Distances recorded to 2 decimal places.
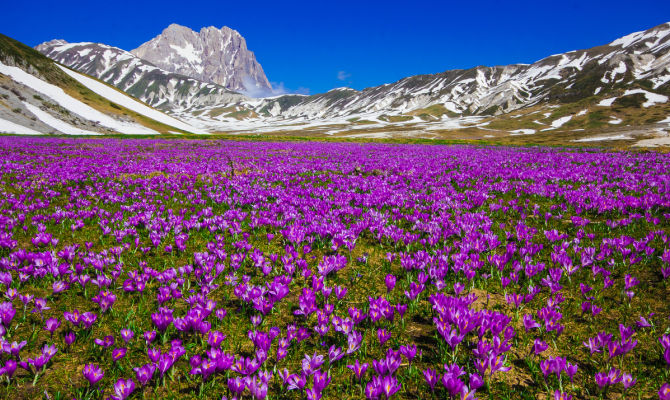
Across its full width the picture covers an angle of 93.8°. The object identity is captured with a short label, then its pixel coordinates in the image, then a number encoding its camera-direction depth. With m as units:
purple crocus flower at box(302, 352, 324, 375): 2.80
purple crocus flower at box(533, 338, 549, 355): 3.04
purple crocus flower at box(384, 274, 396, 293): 4.32
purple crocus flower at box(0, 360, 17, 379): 2.67
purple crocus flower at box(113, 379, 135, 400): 2.51
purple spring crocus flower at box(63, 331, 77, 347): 3.18
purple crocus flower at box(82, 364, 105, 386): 2.61
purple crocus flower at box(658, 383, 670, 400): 2.42
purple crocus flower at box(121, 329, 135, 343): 3.18
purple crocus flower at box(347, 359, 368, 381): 2.80
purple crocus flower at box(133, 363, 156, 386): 2.68
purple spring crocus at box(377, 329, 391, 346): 3.21
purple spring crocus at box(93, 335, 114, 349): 3.09
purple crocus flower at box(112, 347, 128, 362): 2.94
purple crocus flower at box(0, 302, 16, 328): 3.40
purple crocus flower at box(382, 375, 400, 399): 2.52
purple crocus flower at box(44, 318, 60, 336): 3.29
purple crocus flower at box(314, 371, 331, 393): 2.60
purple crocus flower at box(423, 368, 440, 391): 2.62
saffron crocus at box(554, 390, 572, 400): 2.46
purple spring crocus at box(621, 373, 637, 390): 2.58
